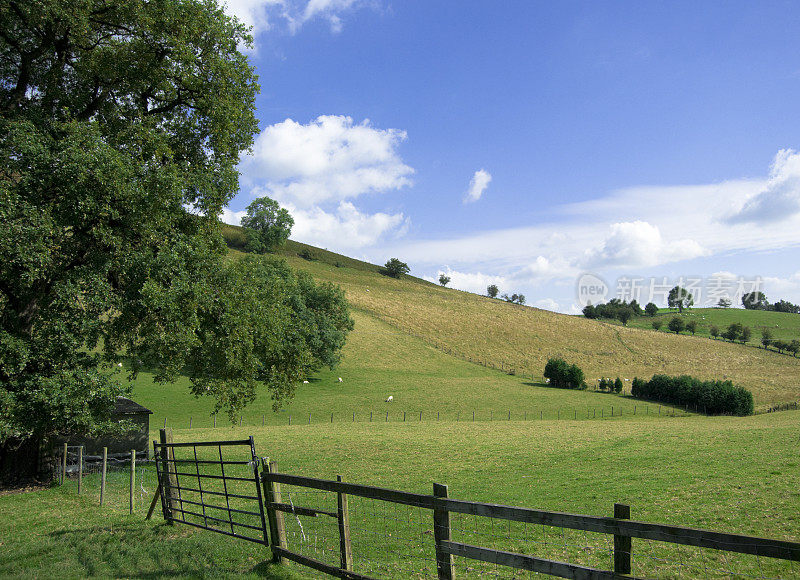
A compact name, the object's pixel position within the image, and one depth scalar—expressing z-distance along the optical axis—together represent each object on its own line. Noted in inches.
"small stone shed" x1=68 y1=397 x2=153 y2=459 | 1034.1
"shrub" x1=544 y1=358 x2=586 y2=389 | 2974.9
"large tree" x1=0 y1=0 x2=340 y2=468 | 602.5
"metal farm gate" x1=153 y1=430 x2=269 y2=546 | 441.4
